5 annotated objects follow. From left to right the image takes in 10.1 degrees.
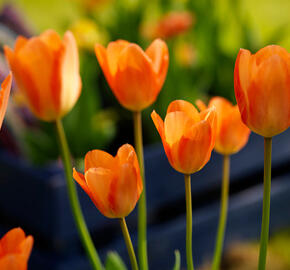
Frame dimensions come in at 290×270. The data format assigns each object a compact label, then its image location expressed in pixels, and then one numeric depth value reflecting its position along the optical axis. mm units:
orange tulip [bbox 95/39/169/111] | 1430
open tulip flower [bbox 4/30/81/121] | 1445
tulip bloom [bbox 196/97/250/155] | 1462
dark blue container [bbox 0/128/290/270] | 2397
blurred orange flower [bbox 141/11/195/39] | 2997
